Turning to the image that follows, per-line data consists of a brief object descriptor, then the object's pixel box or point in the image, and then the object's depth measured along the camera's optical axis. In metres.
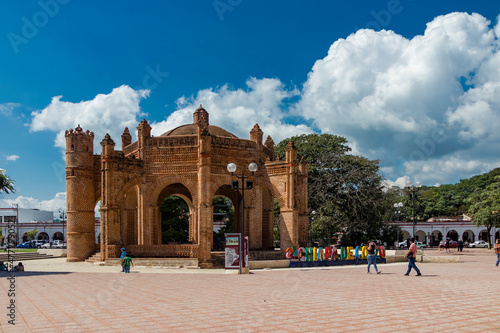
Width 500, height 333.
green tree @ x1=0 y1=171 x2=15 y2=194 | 23.62
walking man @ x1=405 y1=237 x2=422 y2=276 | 15.48
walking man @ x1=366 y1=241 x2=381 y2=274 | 17.22
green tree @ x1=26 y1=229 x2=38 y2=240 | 65.06
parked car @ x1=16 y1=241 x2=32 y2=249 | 53.60
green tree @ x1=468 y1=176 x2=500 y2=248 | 41.21
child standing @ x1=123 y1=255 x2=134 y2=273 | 18.56
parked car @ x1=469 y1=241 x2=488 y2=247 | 54.87
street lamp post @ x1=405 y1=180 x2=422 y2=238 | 28.54
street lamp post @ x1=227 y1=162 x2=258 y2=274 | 18.00
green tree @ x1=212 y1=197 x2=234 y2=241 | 40.56
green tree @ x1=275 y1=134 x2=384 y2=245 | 37.00
